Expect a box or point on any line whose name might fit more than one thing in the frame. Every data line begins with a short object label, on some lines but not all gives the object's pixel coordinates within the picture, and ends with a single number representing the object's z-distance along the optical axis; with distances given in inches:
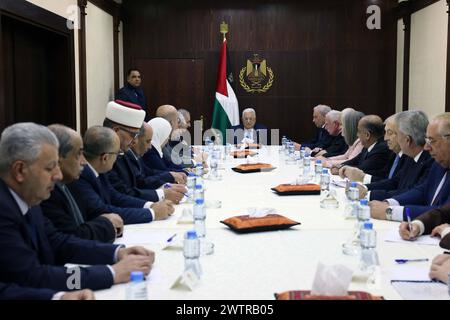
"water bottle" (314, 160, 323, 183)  188.3
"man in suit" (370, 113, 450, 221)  123.0
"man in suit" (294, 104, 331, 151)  323.9
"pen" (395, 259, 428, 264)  90.0
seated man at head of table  340.8
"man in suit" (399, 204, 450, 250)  104.7
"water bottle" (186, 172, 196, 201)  152.7
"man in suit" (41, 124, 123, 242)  96.6
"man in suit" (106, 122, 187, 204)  150.6
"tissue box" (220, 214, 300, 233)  110.5
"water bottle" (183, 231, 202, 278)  82.0
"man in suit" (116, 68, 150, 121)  351.3
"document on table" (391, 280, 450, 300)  73.9
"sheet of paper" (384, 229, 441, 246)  103.4
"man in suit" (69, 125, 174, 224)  116.0
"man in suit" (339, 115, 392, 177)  203.2
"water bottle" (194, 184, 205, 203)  135.6
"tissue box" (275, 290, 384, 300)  68.8
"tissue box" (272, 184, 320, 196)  155.9
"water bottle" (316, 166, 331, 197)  163.4
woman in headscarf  216.1
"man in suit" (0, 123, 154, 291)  72.6
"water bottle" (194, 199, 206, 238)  106.9
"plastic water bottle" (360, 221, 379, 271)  86.2
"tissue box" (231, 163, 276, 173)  205.9
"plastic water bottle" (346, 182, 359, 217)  125.0
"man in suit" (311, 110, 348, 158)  283.3
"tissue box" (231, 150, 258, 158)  261.4
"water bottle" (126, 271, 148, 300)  68.5
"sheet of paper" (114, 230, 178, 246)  105.4
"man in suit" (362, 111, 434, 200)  151.2
